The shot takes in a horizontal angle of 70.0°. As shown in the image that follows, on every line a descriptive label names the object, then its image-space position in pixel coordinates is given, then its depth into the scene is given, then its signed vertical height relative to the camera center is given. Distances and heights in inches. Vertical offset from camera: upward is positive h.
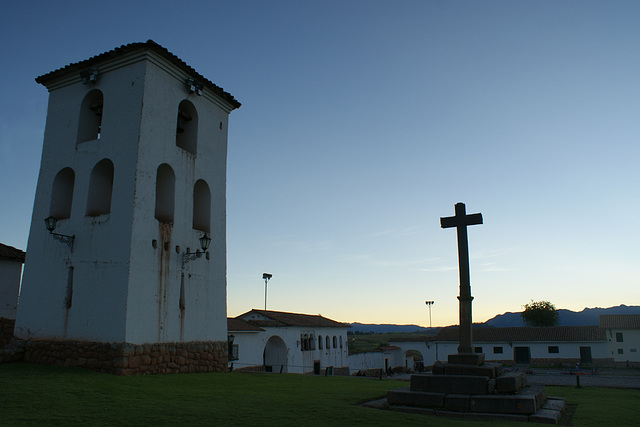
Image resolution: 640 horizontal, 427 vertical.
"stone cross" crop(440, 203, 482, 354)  389.1 +46.2
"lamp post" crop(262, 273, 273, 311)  1668.3 +148.7
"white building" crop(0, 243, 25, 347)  679.5 +46.3
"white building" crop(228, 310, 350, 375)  1059.9 -65.4
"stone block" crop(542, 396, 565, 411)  347.9 -65.5
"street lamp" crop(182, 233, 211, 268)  524.4 +74.2
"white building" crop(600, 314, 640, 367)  1565.0 -71.1
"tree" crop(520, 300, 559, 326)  2272.4 +27.3
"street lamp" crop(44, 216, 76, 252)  502.5 +85.1
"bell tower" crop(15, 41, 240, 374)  469.4 +103.4
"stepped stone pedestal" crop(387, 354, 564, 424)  319.3 -54.8
